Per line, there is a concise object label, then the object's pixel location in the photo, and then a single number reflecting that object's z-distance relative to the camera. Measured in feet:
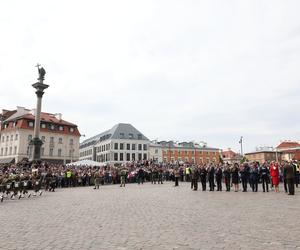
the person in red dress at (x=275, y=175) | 50.36
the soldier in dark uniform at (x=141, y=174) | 82.22
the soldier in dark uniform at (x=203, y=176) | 56.58
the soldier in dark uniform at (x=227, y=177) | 54.62
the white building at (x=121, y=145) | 250.73
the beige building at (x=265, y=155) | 307.03
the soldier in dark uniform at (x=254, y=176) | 51.39
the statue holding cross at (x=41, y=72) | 95.70
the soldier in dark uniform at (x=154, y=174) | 81.48
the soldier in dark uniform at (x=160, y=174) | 79.38
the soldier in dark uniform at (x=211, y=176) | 55.47
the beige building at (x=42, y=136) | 172.98
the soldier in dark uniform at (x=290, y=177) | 44.58
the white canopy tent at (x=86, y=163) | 93.93
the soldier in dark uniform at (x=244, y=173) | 52.10
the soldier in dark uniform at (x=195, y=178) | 56.66
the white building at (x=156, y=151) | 271.47
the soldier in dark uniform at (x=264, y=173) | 52.81
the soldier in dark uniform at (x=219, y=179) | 55.32
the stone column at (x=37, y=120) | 92.94
